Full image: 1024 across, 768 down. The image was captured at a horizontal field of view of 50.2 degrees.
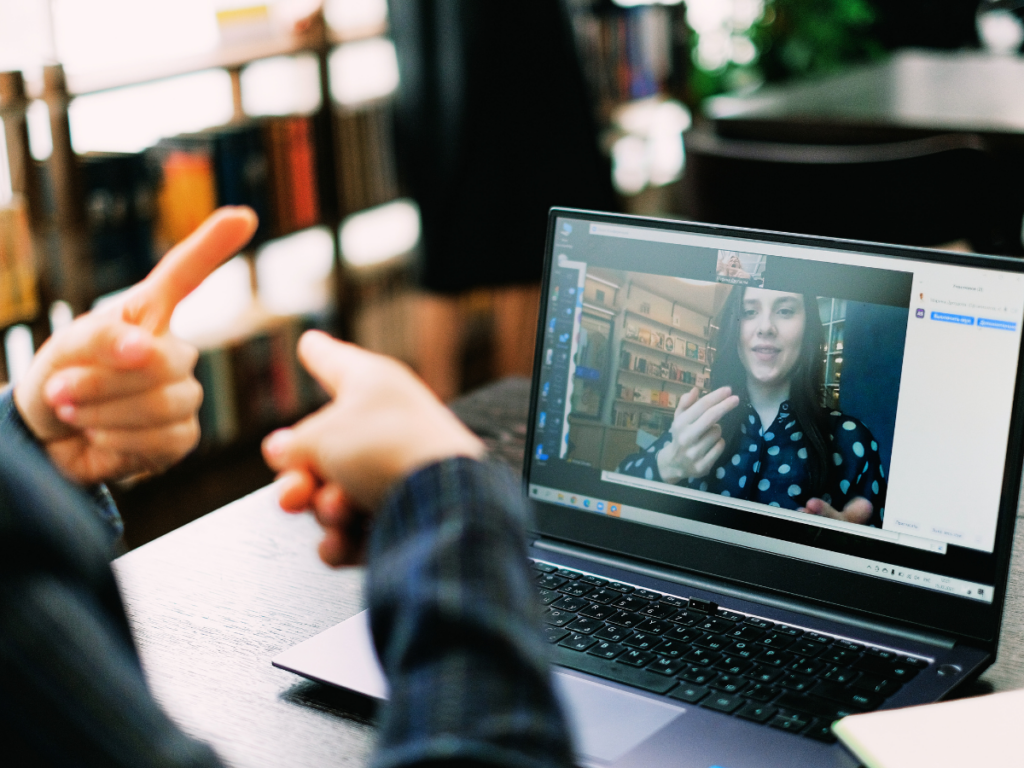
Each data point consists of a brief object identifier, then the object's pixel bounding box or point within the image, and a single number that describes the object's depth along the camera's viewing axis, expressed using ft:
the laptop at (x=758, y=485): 2.56
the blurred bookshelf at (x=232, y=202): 7.67
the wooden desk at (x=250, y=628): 2.53
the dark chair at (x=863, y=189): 6.40
